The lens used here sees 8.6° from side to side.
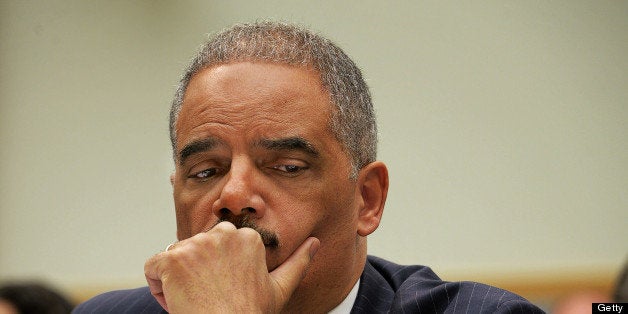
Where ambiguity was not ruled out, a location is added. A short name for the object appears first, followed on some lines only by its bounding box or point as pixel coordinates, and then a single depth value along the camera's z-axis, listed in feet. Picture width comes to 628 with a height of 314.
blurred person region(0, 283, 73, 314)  11.06
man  9.52
